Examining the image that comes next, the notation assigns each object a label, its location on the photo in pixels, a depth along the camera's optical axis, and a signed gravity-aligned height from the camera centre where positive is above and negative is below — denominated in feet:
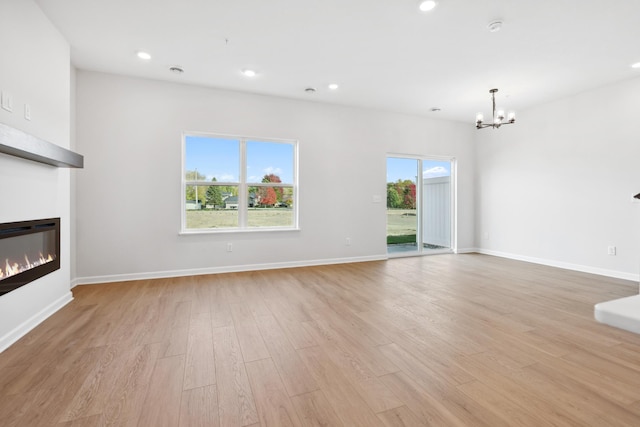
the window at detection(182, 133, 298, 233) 14.75 +1.50
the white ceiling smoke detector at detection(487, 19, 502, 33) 9.23 +6.01
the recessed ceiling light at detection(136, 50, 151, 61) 11.32 +6.18
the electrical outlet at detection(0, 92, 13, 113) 7.06 +2.72
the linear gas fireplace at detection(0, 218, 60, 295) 7.16 -1.12
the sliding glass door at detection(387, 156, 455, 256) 19.52 +0.45
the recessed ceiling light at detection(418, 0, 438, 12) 8.36 +6.04
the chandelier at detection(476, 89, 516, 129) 14.28 +4.70
